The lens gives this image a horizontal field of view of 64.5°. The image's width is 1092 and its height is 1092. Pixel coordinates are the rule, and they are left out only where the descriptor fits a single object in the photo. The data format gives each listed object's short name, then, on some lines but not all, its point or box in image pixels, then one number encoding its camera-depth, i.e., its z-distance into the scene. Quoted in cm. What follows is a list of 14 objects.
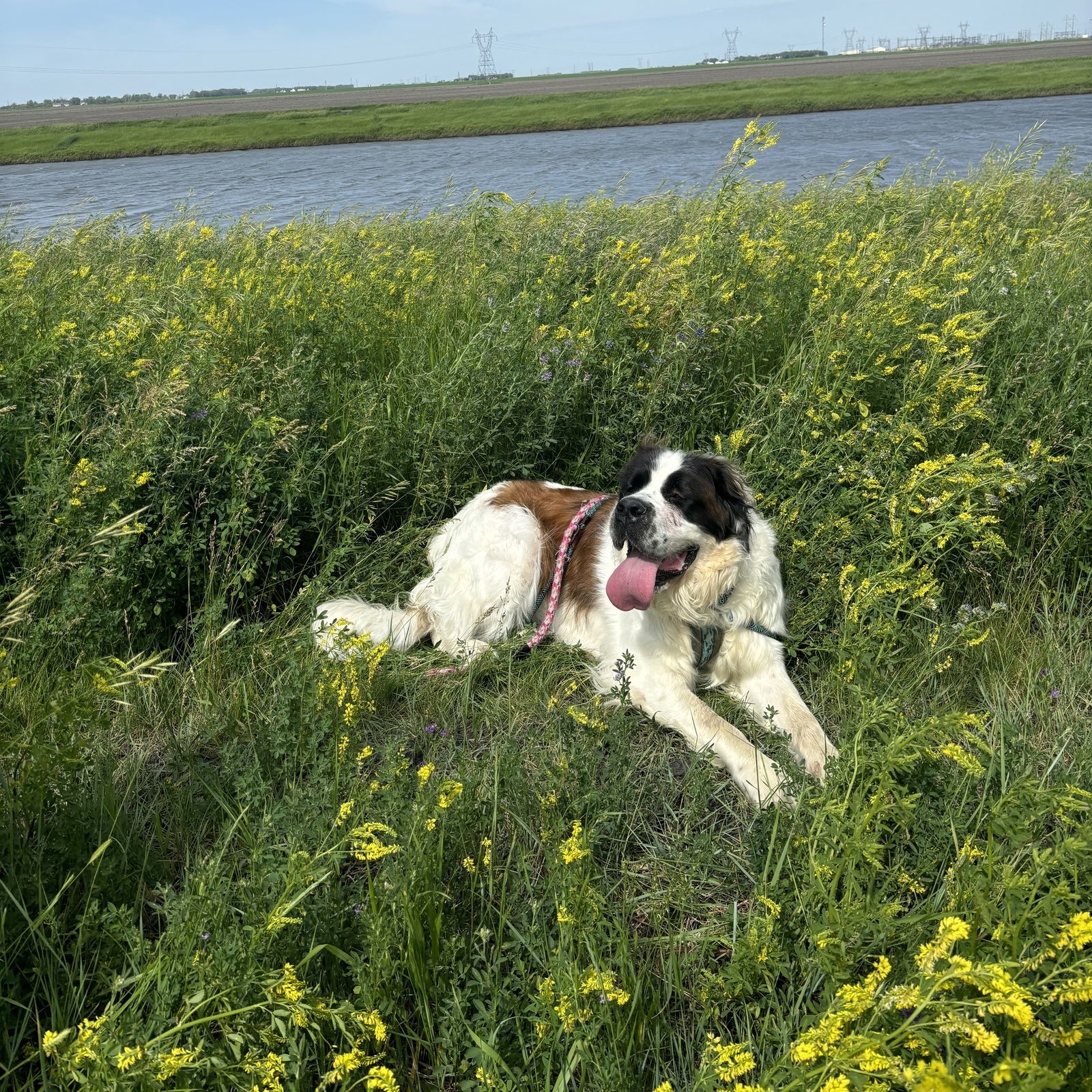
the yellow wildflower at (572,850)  168
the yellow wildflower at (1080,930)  124
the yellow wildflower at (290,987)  153
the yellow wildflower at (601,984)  158
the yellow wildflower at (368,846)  164
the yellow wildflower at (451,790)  187
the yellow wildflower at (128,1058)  140
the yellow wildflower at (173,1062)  139
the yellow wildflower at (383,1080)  144
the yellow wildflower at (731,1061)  139
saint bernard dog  320
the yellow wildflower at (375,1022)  152
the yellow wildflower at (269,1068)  148
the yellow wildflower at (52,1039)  142
